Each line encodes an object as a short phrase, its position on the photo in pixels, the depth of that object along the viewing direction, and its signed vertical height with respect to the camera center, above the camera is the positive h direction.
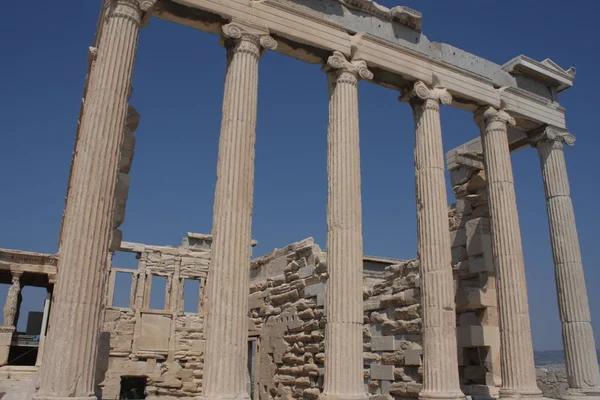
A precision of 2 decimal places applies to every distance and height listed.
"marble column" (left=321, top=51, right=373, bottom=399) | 11.37 +2.85
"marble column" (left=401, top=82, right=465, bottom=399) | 12.55 +2.87
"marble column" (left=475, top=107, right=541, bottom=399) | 13.59 +2.80
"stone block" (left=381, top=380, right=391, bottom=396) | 15.18 -0.49
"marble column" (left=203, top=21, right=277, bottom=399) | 10.06 +2.81
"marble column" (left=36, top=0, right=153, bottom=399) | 8.59 +2.38
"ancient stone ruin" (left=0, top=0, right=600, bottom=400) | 9.84 +3.10
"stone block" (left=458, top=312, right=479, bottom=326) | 15.87 +1.47
